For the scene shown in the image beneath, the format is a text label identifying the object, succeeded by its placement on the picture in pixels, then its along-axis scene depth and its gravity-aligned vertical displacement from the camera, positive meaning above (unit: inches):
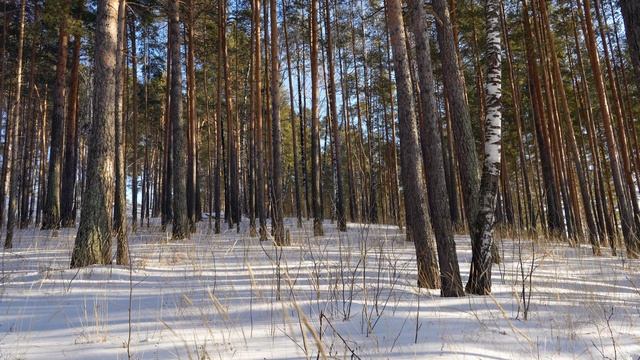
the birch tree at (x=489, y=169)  168.6 +22.4
